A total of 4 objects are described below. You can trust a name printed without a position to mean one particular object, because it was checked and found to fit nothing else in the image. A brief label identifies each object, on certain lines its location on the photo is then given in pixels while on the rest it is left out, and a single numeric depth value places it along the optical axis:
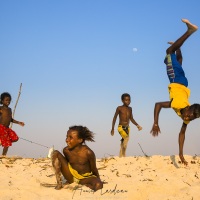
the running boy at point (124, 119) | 10.34
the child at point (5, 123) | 9.40
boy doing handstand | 6.26
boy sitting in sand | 5.11
